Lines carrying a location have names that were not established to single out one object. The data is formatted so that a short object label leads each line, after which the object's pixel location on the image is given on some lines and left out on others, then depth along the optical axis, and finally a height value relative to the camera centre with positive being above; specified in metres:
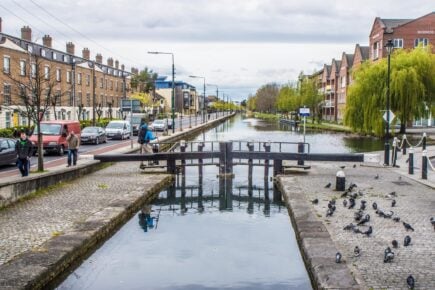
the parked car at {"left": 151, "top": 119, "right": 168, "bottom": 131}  55.84 -1.30
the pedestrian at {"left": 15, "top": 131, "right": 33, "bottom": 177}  18.23 -1.34
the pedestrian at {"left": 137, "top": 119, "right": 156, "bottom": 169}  24.75 -1.09
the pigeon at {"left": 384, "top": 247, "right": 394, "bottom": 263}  9.49 -2.55
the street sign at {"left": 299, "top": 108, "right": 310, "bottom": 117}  30.99 +0.19
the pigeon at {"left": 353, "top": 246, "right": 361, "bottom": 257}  9.98 -2.58
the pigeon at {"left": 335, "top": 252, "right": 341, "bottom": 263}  9.42 -2.56
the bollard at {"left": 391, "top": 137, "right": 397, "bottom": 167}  25.12 -1.88
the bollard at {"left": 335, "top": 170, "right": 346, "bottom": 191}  18.00 -2.27
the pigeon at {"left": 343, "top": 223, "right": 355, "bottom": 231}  12.00 -2.56
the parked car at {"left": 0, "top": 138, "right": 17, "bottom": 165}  22.56 -1.66
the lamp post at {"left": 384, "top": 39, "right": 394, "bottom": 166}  25.27 -0.96
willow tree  44.94 +1.97
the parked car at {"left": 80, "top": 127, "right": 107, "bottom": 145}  37.53 -1.59
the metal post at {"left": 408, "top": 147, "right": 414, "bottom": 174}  22.19 -2.08
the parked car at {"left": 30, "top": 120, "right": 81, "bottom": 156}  28.62 -1.16
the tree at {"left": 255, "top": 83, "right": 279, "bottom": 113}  171.50 +5.82
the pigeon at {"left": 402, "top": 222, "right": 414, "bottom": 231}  11.88 -2.52
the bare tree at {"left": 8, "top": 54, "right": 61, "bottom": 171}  19.24 -0.06
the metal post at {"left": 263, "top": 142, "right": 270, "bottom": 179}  24.05 -2.39
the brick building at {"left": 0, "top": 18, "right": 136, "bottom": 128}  47.62 +4.52
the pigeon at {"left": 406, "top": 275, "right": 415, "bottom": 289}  8.09 -2.56
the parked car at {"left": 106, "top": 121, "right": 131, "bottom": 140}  44.09 -1.36
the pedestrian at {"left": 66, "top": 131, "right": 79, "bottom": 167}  22.44 -1.38
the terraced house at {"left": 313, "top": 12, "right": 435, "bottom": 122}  63.25 +9.70
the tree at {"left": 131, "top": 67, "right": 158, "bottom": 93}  100.25 +6.37
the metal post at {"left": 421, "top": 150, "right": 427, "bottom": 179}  20.46 -2.00
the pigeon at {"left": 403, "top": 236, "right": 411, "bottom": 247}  10.59 -2.53
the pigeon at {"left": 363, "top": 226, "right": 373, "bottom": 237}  11.49 -2.55
